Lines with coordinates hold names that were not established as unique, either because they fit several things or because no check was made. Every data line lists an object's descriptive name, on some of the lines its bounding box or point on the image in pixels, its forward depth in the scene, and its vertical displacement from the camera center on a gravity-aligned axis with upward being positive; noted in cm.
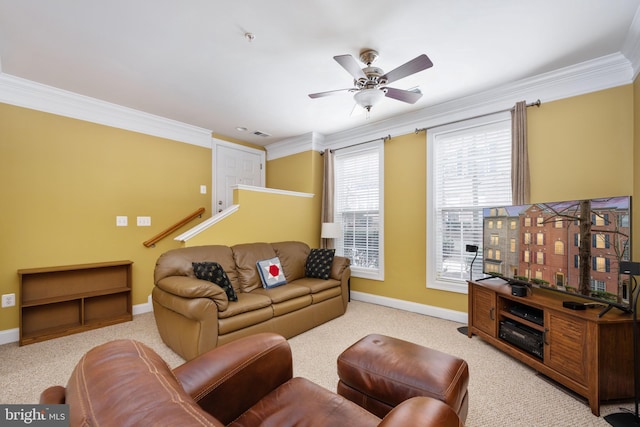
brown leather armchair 57 -64
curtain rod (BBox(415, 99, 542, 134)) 301 +121
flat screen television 198 -26
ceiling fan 229 +118
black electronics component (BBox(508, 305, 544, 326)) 237 -89
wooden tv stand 190 -98
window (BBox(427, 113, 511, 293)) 329 +37
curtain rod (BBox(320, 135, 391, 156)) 422 +118
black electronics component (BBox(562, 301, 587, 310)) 214 -70
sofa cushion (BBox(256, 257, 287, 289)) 335 -72
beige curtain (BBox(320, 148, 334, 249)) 480 +35
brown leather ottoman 143 -87
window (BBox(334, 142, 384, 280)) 434 +14
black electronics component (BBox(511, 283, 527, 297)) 250 -68
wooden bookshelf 305 -96
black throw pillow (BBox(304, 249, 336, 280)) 379 -67
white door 484 +85
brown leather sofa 240 -86
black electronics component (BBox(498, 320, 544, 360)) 231 -108
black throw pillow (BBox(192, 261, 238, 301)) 273 -61
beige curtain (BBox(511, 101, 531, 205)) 298 +62
